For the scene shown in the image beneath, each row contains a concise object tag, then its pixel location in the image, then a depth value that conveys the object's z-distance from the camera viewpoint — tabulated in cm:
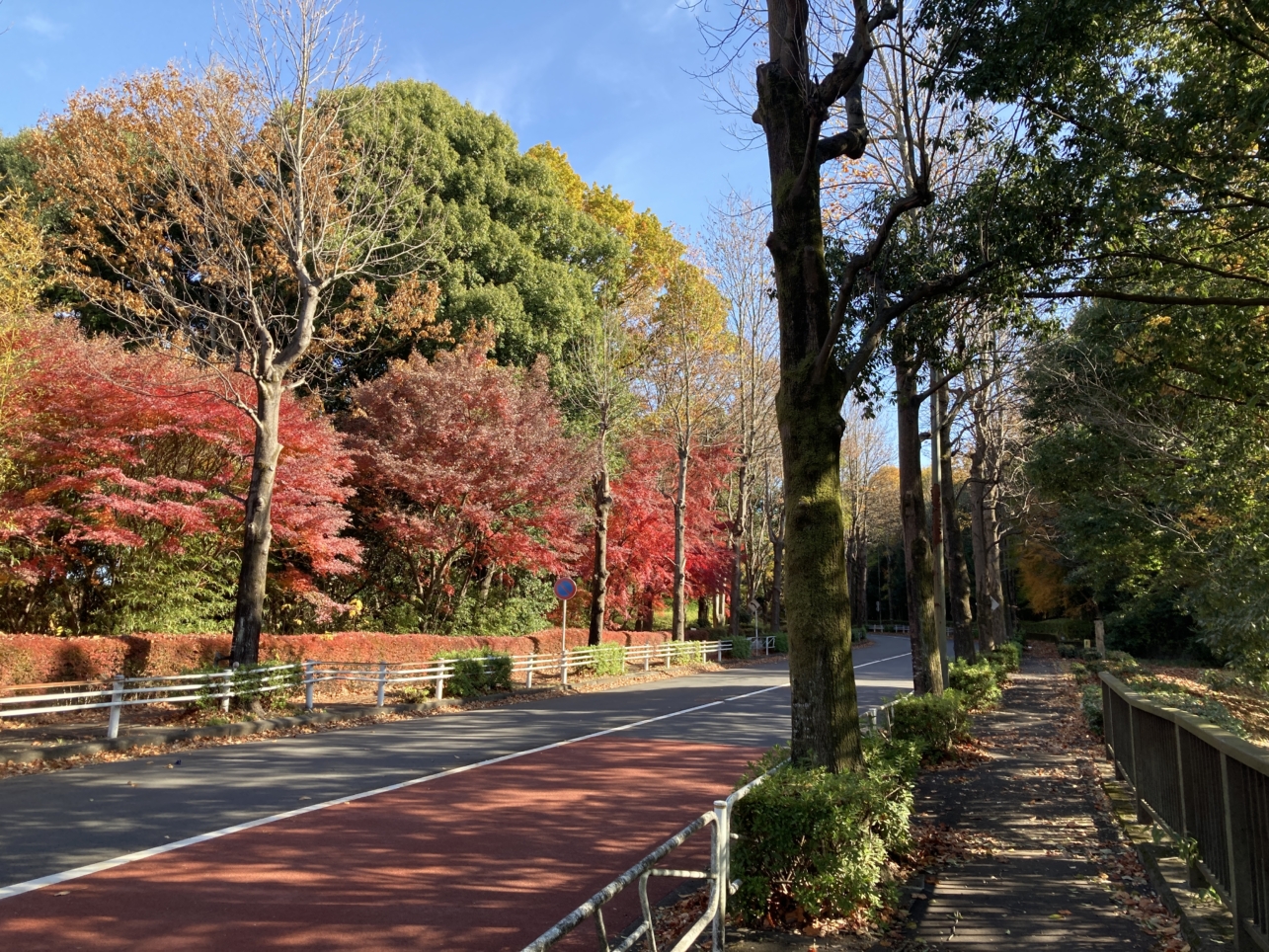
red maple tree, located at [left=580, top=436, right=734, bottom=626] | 3522
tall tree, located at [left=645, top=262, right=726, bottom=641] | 3045
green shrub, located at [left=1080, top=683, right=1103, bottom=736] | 1411
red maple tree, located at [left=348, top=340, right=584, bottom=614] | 2459
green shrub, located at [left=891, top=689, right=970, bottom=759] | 1113
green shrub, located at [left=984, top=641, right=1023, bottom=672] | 2427
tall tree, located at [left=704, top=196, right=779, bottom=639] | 3112
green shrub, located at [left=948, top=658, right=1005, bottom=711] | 1620
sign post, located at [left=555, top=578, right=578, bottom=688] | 2206
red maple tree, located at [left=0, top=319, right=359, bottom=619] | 1689
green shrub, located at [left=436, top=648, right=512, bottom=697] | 1914
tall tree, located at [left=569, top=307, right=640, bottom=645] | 2762
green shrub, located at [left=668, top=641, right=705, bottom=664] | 3166
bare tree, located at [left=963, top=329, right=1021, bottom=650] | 2081
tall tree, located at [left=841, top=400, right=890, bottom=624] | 4742
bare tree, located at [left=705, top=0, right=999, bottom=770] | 694
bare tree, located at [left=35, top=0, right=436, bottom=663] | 1555
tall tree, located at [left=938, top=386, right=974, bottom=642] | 1975
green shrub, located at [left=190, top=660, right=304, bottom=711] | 1426
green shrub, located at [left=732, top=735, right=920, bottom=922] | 534
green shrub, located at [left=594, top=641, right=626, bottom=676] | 2586
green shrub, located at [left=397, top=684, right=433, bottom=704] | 1842
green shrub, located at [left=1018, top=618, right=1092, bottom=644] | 5503
